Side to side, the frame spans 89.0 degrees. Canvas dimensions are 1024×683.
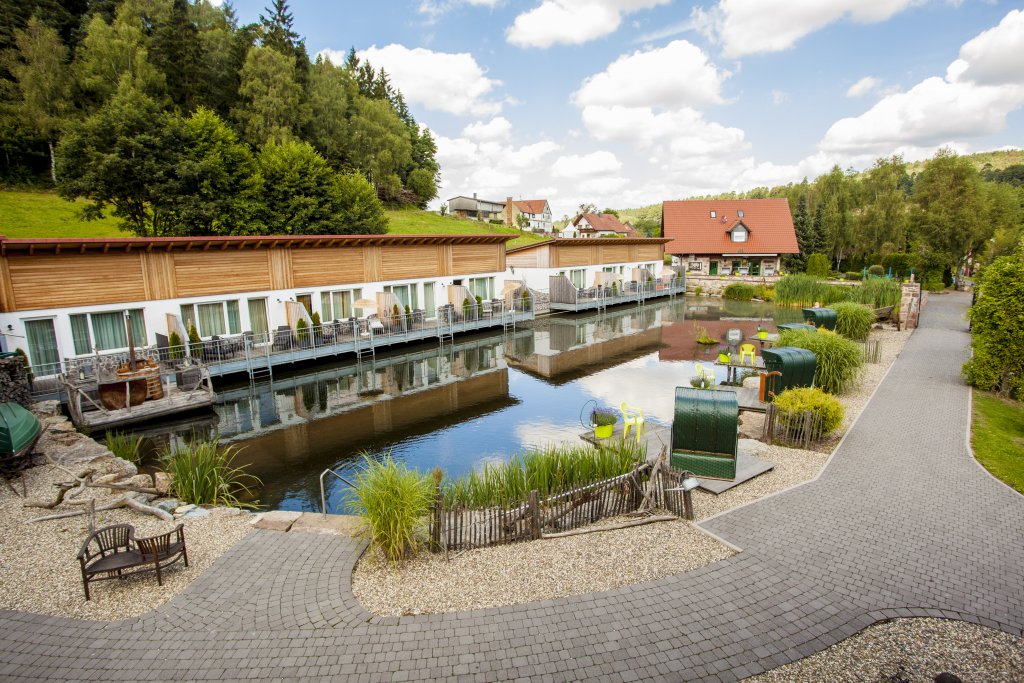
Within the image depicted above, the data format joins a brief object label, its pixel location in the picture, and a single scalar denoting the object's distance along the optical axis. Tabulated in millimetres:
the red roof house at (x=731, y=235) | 46562
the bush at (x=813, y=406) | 11172
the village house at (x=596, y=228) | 79000
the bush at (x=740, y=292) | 39406
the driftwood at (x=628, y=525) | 7404
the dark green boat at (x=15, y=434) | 8555
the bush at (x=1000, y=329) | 13828
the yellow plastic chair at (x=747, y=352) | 17869
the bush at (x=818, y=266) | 43969
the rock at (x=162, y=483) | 8793
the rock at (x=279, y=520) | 7777
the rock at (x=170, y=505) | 8163
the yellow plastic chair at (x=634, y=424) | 11359
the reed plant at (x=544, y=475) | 8516
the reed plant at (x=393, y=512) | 6750
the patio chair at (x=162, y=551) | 6043
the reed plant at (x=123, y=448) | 10766
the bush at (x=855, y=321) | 22297
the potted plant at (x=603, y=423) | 11492
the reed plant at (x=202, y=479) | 8812
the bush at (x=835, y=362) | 14828
